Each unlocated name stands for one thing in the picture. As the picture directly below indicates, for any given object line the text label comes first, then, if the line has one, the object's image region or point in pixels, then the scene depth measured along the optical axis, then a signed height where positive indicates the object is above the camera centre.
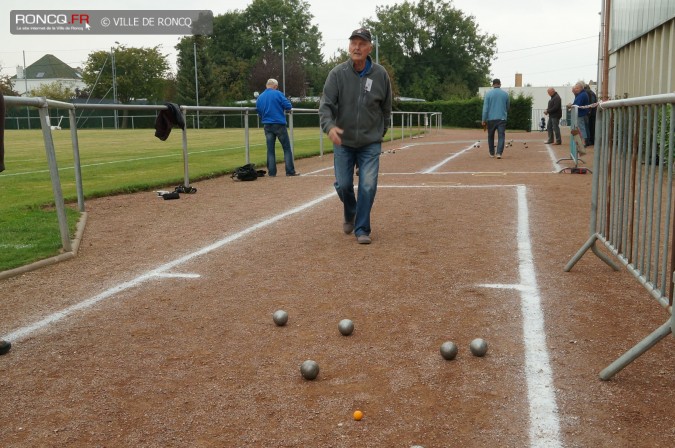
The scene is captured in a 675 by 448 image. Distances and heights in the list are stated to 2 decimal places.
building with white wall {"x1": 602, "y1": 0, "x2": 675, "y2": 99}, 18.20 +1.97
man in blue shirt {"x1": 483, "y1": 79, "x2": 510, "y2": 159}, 19.88 +0.12
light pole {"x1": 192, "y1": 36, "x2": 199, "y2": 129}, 82.00 +3.93
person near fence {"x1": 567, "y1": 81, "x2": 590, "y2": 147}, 20.30 +0.37
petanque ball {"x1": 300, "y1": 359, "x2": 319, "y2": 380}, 3.91 -1.33
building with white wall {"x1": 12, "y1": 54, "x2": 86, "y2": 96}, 129.19 +8.72
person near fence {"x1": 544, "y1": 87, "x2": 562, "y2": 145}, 24.62 +0.04
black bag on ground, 14.53 -1.08
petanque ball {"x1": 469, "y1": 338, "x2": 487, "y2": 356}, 4.21 -1.32
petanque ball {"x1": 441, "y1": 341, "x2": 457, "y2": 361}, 4.17 -1.33
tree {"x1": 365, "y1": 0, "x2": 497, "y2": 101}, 102.12 +10.15
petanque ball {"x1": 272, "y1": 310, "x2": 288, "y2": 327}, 4.86 -1.31
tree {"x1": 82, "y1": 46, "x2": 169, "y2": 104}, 87.44 +5.50
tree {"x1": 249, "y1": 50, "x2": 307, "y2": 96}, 94.94 +5.36
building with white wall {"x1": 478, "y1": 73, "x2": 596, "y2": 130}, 83.56 +2.42
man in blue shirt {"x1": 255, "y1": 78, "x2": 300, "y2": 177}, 15.30 -0.04
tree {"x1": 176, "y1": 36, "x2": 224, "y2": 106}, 84.81 +4.37
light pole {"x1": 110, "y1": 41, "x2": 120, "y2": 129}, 78.38 +6.18
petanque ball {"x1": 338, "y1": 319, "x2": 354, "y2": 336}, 4.63 -1.31
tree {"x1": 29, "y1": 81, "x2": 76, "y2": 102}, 93.81 +3.66
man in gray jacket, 7.82 +0.01
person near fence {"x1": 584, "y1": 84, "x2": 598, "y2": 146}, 22.16 -0.19
